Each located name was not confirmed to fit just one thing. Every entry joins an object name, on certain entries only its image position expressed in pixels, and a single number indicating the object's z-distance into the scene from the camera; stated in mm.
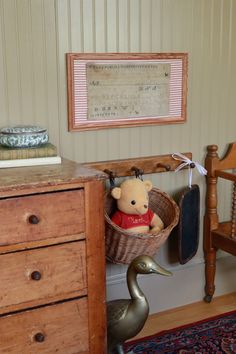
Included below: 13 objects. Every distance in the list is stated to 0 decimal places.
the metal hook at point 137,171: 2229
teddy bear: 2057
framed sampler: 2100
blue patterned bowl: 1780
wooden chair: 2453
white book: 1709
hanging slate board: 2381
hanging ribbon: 2404
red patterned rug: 2174
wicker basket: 1944
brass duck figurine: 1885
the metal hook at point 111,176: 2174
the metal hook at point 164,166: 2346
